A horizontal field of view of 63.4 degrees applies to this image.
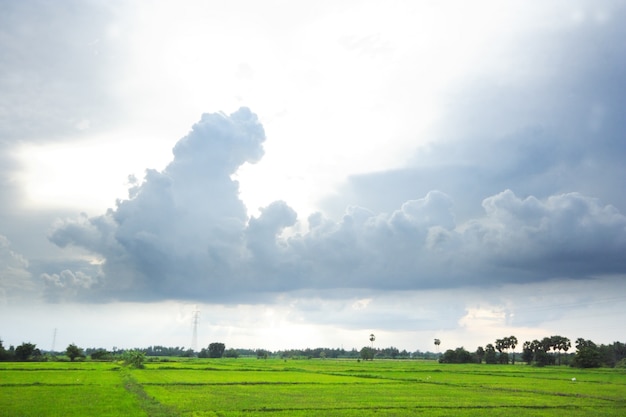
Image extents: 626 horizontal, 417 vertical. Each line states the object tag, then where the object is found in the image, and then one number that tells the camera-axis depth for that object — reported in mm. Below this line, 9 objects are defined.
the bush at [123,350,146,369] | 90125
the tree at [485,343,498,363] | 146362
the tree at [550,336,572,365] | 143750
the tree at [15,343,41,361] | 106188
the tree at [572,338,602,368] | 111062
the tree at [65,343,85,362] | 113438
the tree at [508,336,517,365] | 161750
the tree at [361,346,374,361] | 190375
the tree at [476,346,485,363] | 147550
